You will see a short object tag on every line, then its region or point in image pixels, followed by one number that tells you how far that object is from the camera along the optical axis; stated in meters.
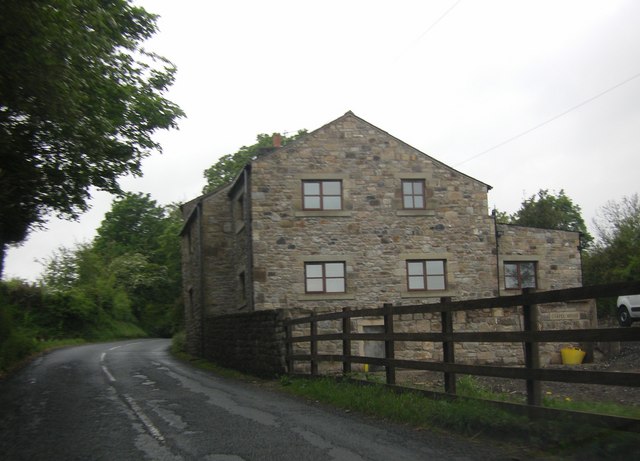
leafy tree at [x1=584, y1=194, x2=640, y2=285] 30.14
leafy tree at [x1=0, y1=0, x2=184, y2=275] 8.98
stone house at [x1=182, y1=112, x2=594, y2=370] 20.50
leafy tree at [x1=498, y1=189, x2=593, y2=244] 44.00
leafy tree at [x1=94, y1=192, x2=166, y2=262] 65.56
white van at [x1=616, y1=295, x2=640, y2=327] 20.91
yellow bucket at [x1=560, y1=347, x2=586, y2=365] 17.41
